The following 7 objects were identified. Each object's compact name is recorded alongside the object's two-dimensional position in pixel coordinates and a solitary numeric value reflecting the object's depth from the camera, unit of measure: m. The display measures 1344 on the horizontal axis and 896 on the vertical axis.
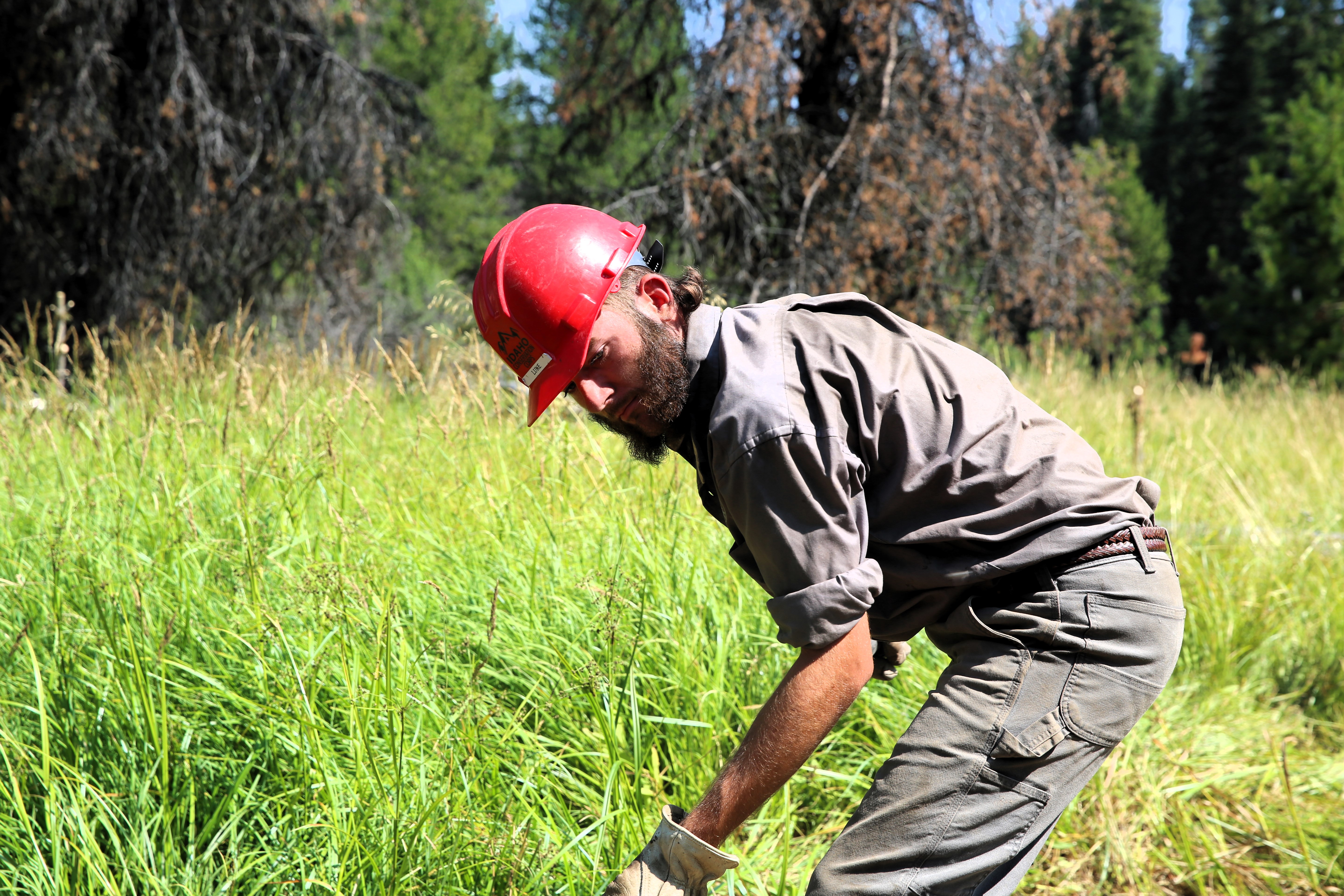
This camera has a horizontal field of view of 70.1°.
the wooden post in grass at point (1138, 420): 5.16
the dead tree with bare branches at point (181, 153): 7.79
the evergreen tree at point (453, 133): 23.89
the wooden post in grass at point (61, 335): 4.35
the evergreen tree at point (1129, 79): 47.81
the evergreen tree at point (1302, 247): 23.66
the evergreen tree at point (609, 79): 8.86
